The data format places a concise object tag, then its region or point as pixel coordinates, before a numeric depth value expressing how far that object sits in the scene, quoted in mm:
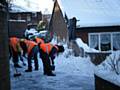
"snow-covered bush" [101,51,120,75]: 5497
